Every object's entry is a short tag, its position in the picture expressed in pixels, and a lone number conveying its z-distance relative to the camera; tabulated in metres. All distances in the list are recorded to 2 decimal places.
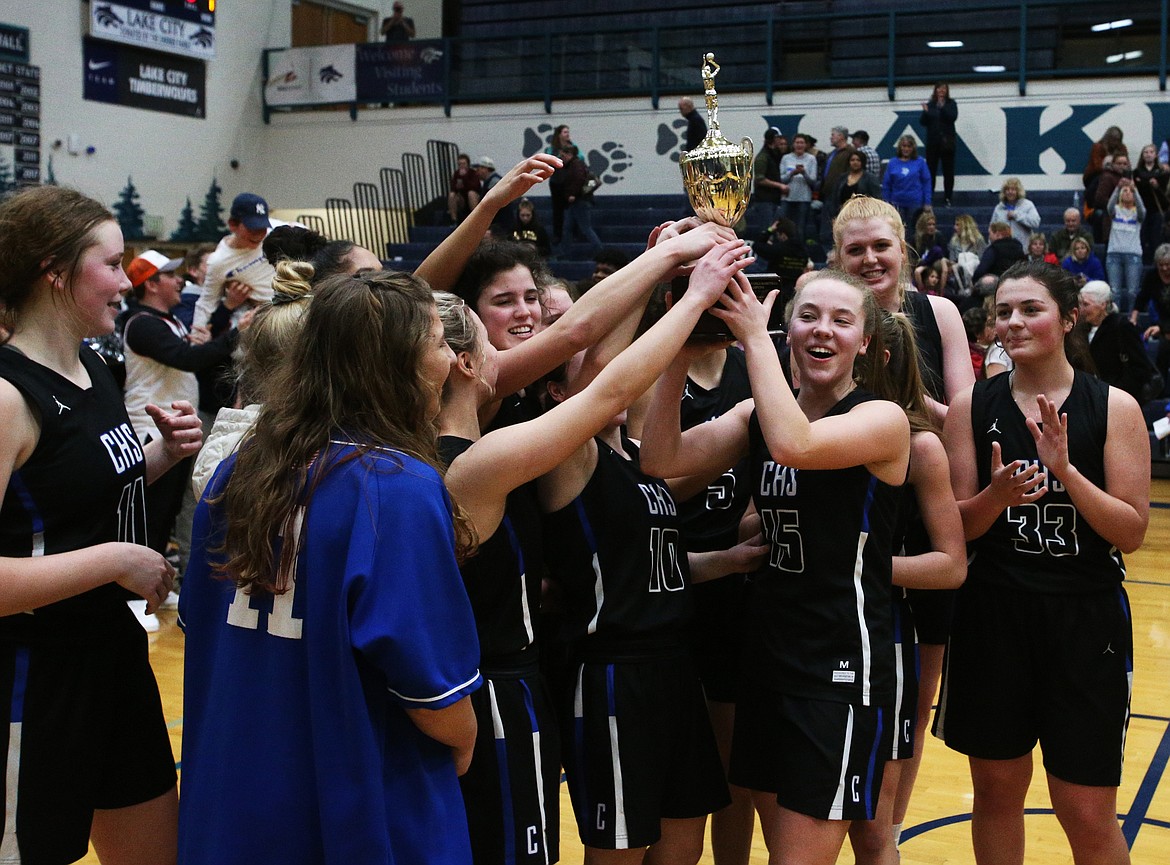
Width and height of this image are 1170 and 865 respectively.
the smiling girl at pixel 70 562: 2.28
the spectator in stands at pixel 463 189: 16.02
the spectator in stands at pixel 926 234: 12.38
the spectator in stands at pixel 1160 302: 10.27
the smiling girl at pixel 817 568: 2.50
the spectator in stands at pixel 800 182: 14.19
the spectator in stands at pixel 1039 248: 12.05
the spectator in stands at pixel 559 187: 15.49
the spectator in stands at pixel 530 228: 13.58
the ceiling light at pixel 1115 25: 15.77
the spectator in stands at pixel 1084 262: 11.94
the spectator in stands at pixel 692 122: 15.12
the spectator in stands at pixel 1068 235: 12.35
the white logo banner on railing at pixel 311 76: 19.50
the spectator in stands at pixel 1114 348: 7.91
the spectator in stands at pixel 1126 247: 12.57
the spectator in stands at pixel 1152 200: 12.82
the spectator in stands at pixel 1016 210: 13.16
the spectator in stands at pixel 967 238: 12.91
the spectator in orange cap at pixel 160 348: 6.00
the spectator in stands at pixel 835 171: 13.82
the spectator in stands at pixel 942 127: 14.80
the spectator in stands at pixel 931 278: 10.62
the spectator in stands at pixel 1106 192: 13.09
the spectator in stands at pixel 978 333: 7.00
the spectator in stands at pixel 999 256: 11.55
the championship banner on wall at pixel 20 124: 16.36
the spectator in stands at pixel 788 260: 6.99
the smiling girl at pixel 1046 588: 2.93
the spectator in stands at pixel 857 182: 12.88
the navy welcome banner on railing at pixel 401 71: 19.05
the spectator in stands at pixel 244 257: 6.00
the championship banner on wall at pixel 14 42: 16.31
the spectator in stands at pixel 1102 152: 13.66
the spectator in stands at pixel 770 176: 14.45
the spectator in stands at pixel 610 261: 6.64
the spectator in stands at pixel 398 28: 19.59
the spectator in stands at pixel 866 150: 13.72
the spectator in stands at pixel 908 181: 13.80
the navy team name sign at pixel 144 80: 17.67
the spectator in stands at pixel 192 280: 8.05
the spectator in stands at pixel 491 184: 15.20
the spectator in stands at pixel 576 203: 15.44
